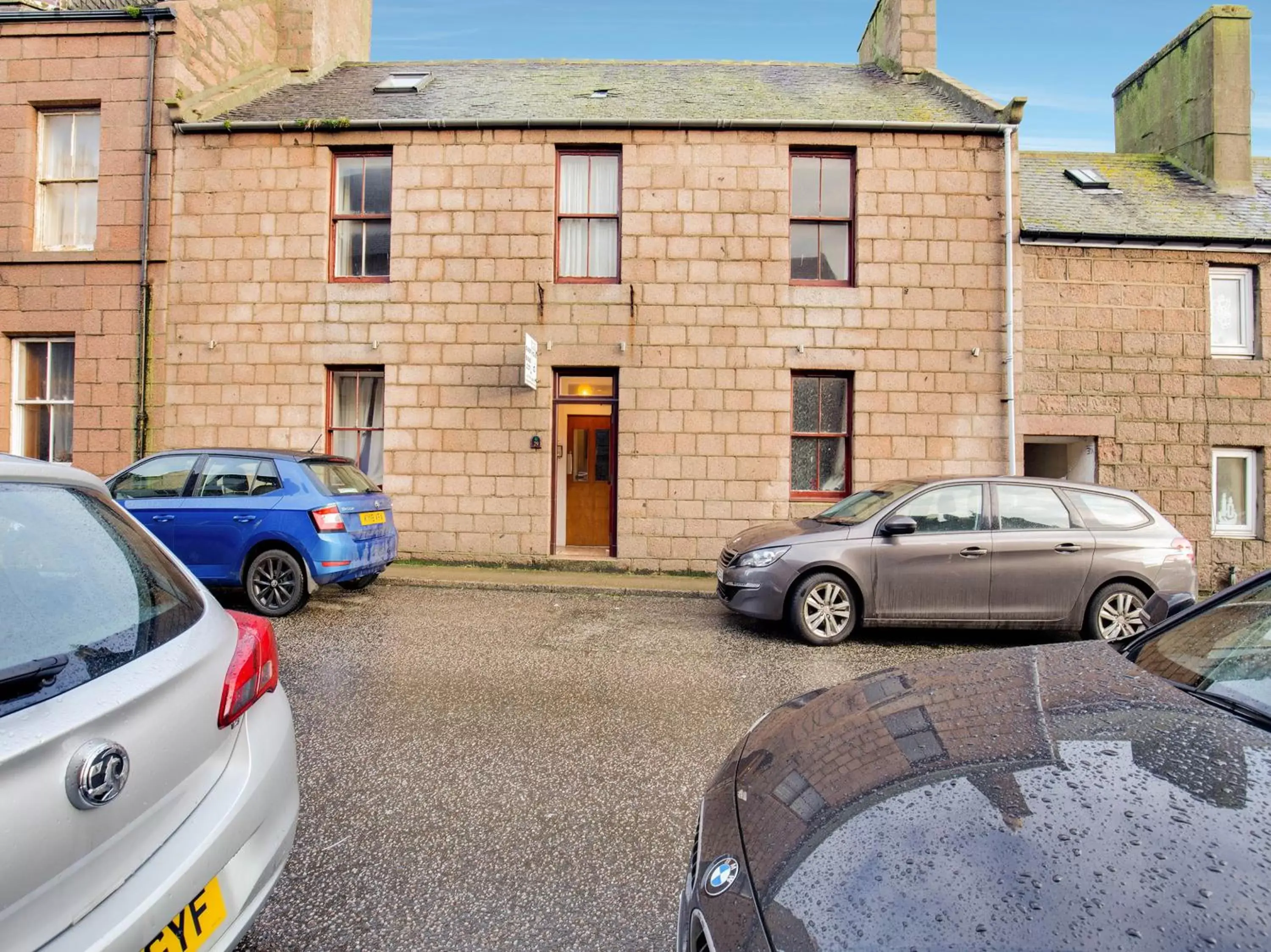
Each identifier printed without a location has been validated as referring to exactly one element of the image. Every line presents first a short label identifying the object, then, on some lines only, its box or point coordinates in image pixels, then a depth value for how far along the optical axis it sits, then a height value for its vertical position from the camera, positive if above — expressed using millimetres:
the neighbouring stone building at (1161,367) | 10016 +1985
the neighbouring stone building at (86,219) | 10320 +4063
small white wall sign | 9539 +1742
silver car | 1264 -588
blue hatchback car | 6766 -382
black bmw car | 1138 -665
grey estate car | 6137 -718
